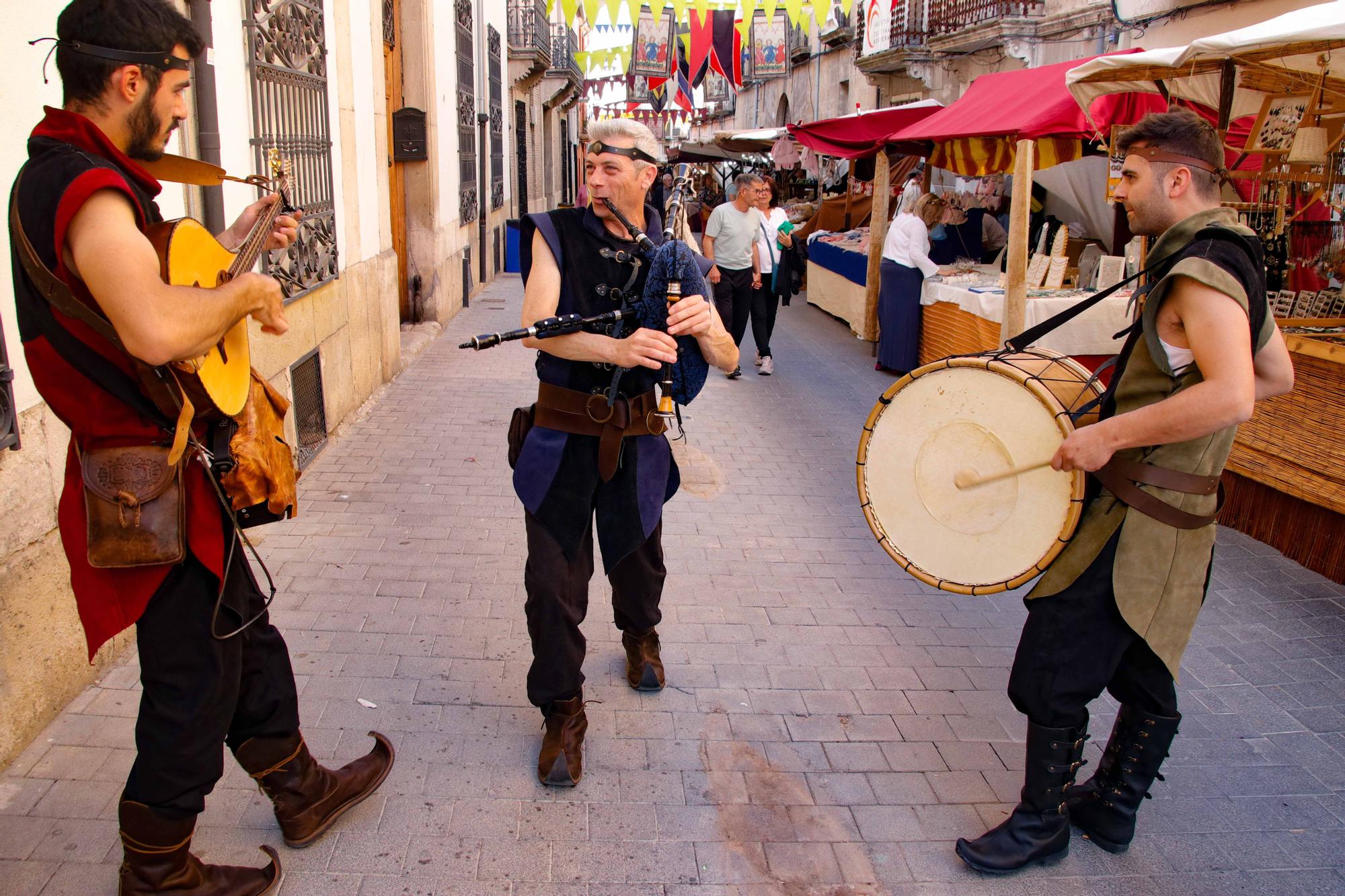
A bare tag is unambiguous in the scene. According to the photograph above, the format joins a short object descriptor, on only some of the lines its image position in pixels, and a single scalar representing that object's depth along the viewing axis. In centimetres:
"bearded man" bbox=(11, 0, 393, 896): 192
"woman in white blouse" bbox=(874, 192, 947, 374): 959
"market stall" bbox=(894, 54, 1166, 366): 718
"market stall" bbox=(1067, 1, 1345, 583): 490
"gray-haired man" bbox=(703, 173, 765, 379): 891
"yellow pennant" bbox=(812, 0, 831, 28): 1538
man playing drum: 234
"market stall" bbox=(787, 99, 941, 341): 1108
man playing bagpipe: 291
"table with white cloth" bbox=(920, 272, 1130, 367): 765
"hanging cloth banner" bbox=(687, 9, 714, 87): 2500
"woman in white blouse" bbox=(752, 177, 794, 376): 922
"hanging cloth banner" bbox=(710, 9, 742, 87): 2522
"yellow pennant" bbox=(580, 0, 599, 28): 1554
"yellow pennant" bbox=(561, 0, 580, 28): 1619
